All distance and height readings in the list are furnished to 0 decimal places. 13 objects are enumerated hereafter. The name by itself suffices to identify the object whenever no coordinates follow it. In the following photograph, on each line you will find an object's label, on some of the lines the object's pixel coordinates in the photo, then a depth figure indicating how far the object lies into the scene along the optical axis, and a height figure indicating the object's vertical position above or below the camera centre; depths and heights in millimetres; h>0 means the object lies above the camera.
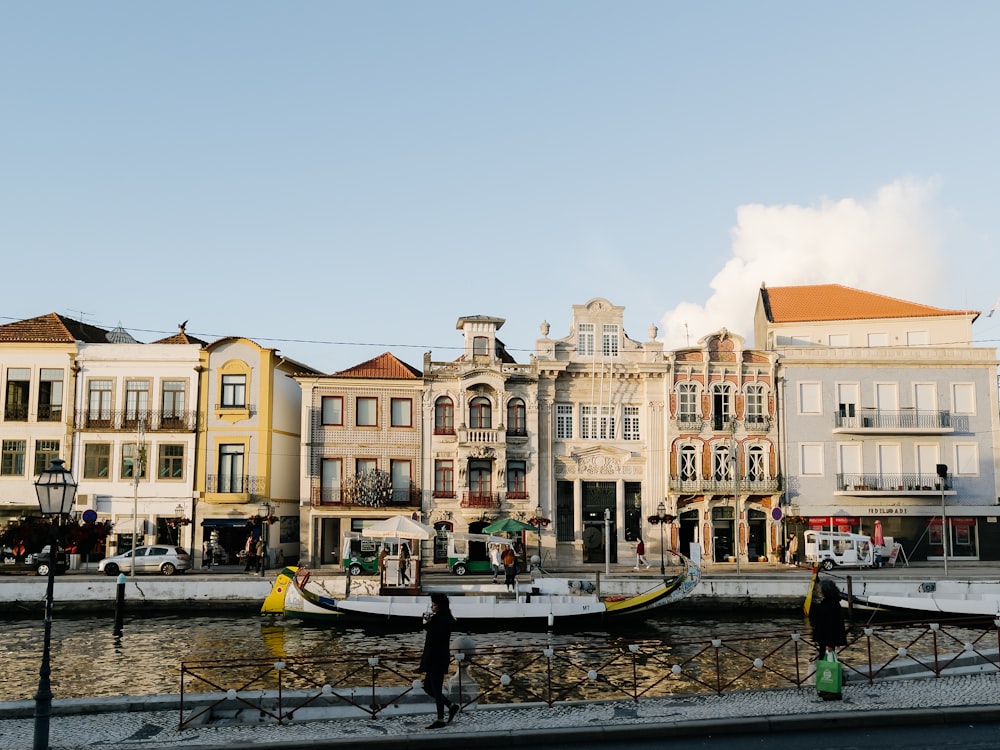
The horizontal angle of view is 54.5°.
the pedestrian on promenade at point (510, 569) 37534 -2725
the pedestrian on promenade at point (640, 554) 48250 -2748
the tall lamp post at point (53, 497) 15422 +43
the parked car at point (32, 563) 42344 -2864
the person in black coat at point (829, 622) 17078 -2176
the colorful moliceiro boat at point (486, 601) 34188 -3670
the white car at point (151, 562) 44469 -2839
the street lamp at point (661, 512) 49106 -710
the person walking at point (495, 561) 44838 -2925
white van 46531 -2485
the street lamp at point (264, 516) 45766 -861
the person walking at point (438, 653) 15656 -2512
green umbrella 44938 -1280
